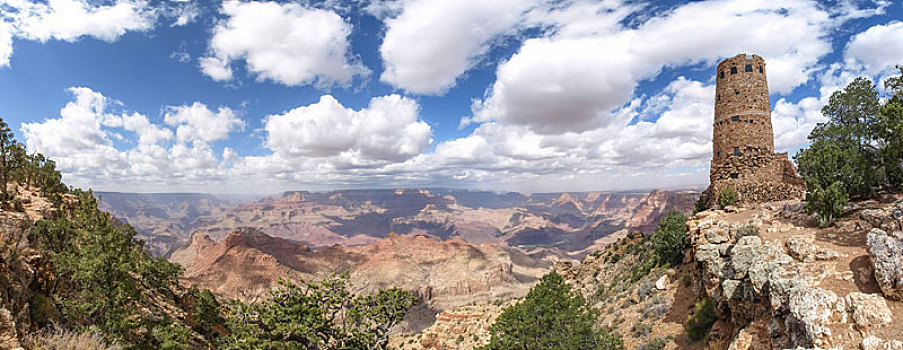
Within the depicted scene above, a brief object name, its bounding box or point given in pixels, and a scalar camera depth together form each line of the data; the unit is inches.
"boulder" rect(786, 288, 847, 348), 340.2
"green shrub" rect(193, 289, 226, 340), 1117.1
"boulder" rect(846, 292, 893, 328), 327.9
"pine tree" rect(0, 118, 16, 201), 992.5
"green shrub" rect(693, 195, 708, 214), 1244.8
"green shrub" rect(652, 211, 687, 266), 1061.3
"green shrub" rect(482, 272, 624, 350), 613.6
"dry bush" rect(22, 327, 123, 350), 448.5
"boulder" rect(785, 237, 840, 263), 449.7
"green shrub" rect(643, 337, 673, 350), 652.7
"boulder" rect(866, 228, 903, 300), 341.7
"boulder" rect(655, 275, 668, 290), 936.6
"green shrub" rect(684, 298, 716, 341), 624.7
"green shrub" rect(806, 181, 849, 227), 549.0
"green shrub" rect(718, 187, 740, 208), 1009.5
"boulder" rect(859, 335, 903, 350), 295.0
